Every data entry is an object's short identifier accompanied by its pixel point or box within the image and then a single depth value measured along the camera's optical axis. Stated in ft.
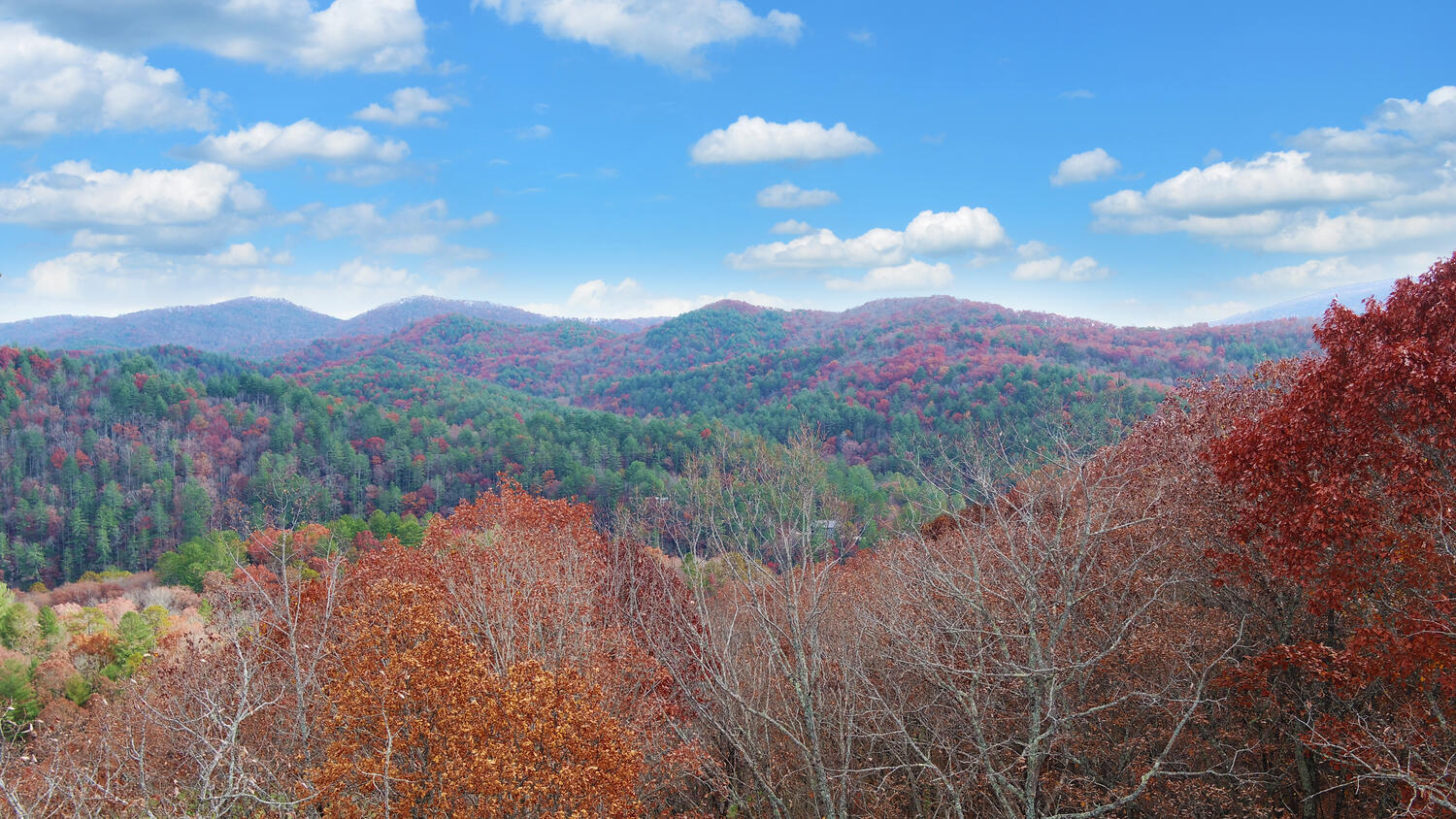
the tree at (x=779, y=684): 30.87
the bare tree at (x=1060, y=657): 30.42
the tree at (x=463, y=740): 24.49
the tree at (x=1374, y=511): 28.32
